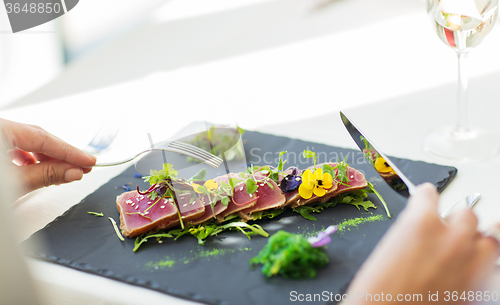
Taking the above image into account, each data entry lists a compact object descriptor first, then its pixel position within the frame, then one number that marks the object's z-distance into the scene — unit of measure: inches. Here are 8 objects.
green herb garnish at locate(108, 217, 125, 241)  29.5
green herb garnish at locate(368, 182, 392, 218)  29.8
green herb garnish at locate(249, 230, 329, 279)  26.9
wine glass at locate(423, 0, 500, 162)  31.6
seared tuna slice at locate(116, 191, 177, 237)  29.4
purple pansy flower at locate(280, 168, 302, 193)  30.2
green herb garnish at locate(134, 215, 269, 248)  29.1
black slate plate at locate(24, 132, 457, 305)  26.8
